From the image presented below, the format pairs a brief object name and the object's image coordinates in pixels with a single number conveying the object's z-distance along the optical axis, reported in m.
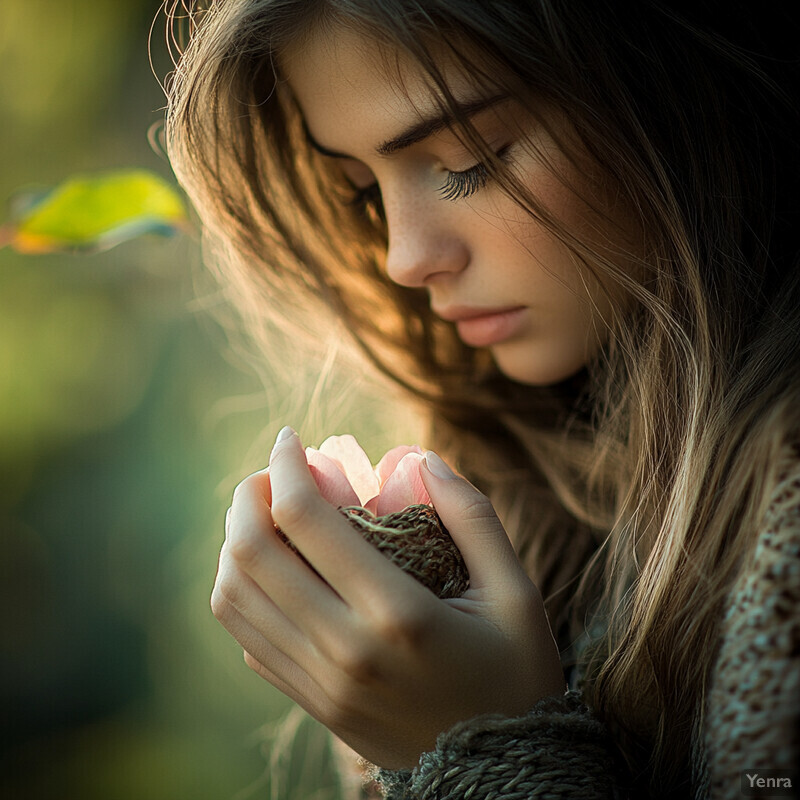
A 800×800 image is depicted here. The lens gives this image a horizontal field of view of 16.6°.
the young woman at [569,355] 0.95
